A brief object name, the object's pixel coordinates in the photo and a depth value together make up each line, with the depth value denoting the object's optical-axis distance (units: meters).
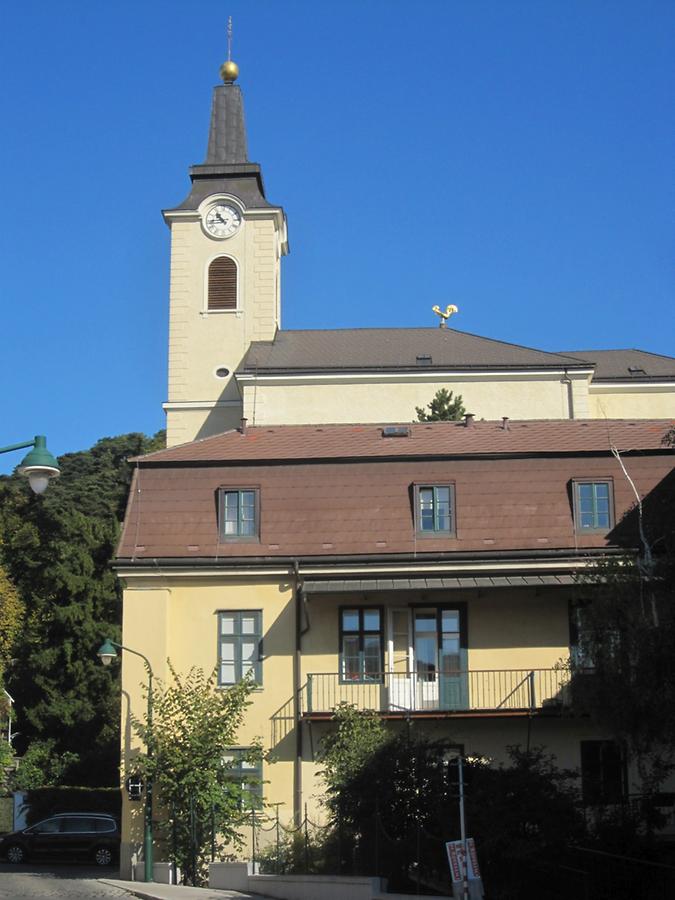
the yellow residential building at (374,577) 28.89
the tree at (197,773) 27.56
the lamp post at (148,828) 28.17
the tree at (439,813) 19.48
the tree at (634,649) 16.55
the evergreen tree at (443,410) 47.71
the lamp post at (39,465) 13.50
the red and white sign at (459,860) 16.88
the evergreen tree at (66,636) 51.69
